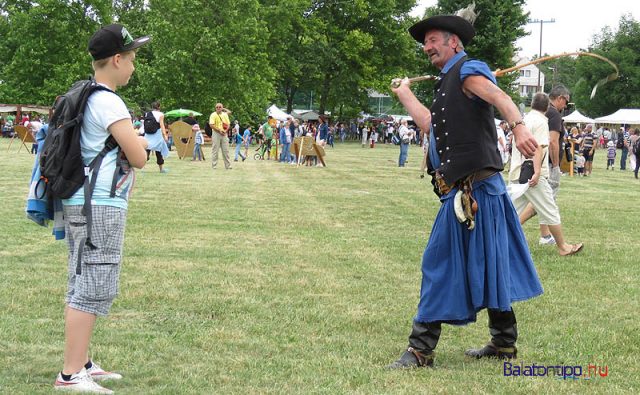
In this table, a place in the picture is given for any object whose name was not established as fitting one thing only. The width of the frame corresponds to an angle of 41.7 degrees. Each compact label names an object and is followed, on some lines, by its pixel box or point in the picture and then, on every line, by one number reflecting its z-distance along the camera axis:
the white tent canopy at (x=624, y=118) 61.09
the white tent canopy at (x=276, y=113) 55.60
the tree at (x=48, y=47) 53.06
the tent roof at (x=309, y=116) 71.44
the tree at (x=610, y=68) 75.69
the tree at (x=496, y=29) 57.25
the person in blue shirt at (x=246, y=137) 37.25
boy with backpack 4.03
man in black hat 4.70
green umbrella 45.22
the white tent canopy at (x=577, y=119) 60.38
